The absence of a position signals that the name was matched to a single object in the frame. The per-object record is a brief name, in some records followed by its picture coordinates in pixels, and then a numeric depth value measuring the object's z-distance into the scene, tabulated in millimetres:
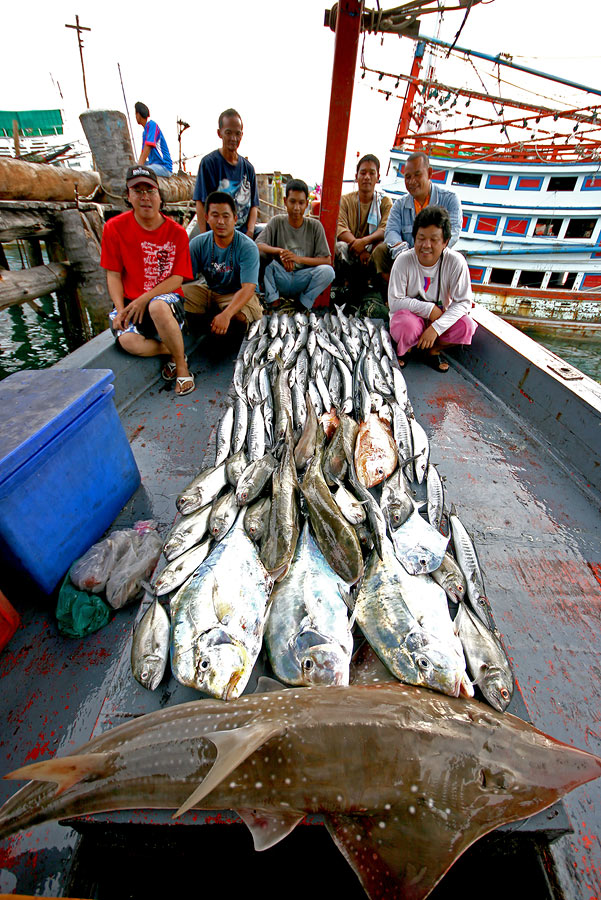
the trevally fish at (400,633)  1449
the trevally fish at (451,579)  1893
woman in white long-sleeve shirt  4023
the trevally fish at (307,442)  2748
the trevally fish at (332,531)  1936
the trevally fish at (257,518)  2158
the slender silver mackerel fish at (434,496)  2340
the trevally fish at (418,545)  1969
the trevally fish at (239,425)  2963
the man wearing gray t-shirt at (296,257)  5238
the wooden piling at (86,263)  8655
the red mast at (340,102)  4191
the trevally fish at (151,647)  1541
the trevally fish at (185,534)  2084
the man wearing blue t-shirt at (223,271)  4047
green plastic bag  1877
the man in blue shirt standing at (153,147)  8227
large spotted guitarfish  1101
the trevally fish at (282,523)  1945
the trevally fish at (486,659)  1483
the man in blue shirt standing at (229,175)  4707
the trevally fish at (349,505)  2238
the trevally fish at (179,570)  1883
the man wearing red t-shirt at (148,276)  3664
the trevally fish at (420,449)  2753
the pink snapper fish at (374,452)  2660
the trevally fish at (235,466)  2605
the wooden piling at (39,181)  7672
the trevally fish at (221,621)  1473
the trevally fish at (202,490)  2375
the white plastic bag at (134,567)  1986
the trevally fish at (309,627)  1474
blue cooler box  1729
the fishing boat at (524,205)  14719
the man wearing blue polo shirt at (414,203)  4449
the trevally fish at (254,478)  2377
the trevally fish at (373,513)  2098
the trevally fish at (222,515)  2184
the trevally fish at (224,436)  2832
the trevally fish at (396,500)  2289
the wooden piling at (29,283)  7113
